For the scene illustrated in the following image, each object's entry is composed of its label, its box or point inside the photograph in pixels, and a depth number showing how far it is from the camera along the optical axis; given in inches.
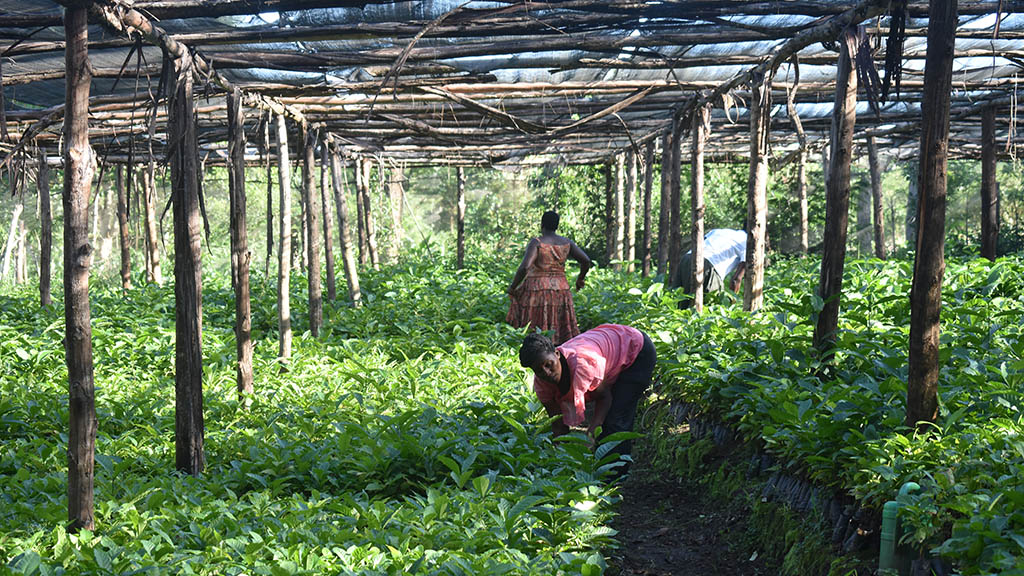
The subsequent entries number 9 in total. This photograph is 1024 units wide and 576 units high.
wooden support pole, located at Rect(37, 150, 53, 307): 548.7
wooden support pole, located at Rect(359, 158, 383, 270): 745.6
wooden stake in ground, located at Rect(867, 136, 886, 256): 639.1
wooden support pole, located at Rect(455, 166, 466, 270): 804.0
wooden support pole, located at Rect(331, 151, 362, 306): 542.0
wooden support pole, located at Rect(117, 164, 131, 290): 675.4
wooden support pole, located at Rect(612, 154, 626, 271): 739.4
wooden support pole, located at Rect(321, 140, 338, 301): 548.6
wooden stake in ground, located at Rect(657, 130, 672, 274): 547.2
